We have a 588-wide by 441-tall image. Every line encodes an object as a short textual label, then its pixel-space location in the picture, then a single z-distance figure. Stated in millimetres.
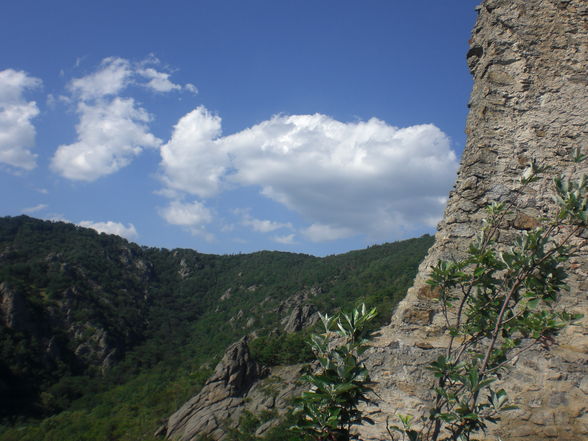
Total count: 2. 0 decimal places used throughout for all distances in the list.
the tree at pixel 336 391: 2504
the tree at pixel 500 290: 2621
